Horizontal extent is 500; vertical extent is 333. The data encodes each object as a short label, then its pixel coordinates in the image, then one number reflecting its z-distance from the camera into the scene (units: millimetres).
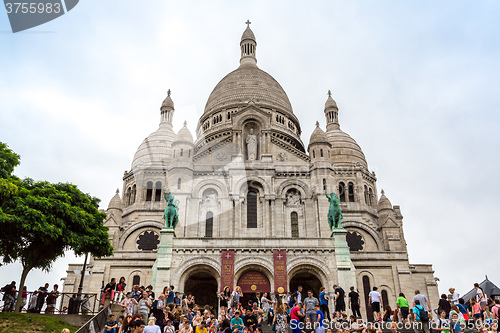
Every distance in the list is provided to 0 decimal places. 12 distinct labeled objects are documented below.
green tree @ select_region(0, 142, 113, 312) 22031
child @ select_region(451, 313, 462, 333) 15114
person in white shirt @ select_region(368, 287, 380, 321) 19484
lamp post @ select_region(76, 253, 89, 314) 21906
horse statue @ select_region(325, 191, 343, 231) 31891
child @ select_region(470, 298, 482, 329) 17091
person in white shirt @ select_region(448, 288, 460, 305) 19767
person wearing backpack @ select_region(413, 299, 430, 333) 17109
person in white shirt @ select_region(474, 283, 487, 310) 18359
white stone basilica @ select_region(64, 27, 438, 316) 30422
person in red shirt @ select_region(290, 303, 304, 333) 16125
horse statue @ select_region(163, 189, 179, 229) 31620
